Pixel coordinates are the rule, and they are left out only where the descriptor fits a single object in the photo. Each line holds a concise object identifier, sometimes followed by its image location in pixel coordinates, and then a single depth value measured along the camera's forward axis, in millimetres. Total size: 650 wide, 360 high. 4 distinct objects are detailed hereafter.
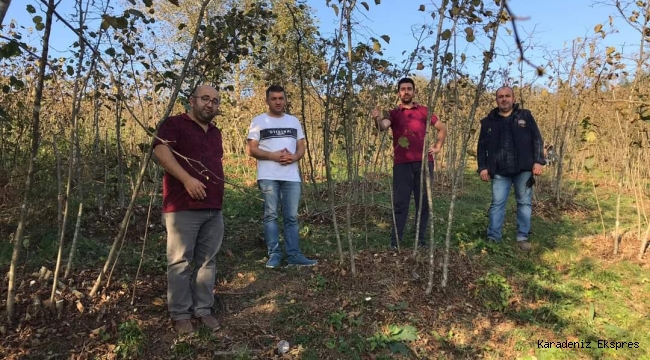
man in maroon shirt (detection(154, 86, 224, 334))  2932
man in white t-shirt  4043
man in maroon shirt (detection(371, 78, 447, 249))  4453
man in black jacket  4863
